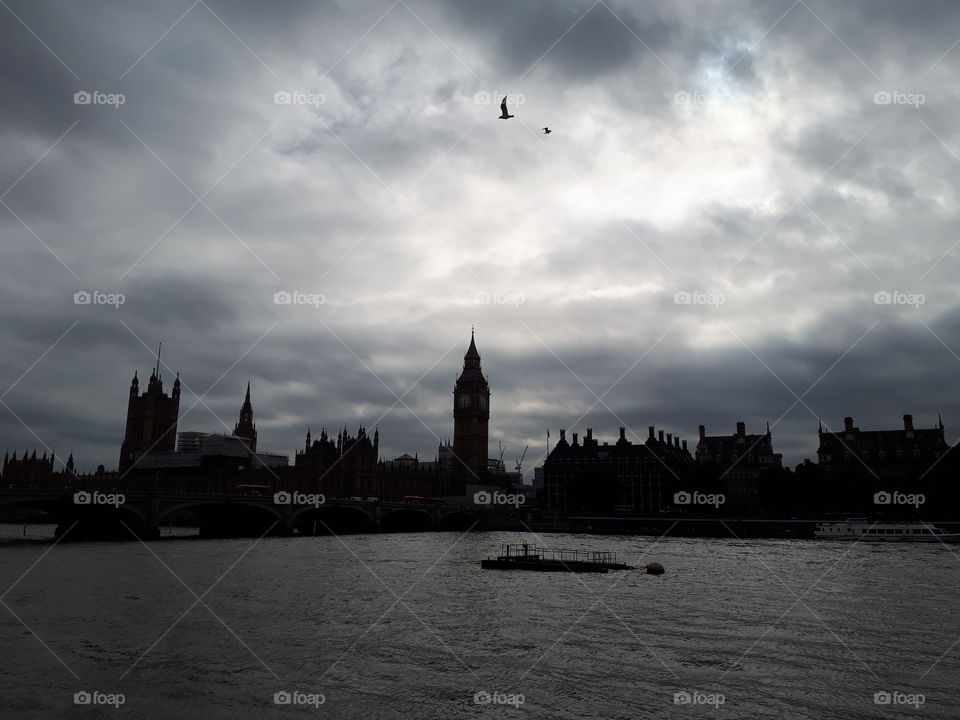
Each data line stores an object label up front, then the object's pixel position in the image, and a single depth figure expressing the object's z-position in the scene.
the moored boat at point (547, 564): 56.35
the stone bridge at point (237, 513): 79.12
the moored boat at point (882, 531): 97.69
